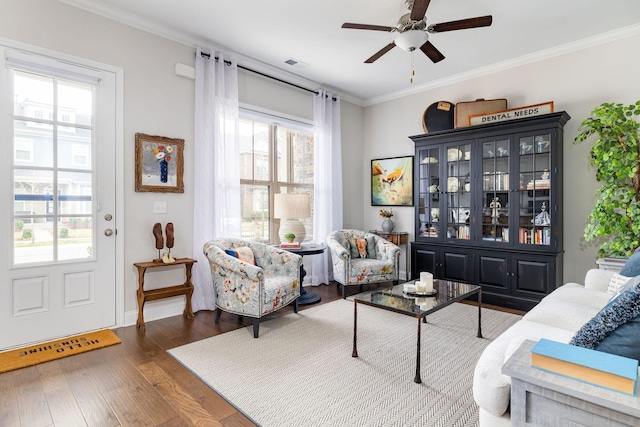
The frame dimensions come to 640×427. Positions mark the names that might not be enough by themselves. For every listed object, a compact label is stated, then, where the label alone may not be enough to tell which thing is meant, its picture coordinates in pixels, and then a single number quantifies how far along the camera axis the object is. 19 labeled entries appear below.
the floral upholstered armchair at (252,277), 3.02
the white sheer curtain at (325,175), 4.97
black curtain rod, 3.75
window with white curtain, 4.39
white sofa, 1.38
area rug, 1.93
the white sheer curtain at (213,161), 3.68
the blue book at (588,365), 0.99
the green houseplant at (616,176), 3.10
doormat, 2.47
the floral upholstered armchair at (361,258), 4.21
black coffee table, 2.34
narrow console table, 3.13
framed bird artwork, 5.25
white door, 2.70
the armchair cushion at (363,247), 4.67
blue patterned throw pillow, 1.15
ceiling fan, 2.52
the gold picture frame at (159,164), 3.33
